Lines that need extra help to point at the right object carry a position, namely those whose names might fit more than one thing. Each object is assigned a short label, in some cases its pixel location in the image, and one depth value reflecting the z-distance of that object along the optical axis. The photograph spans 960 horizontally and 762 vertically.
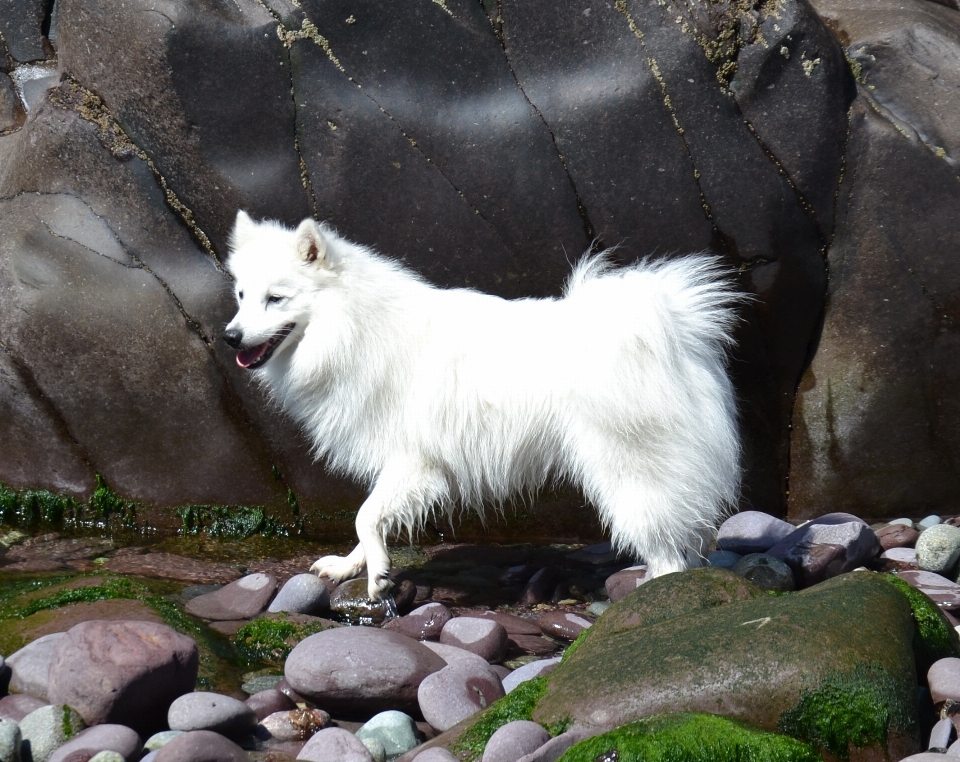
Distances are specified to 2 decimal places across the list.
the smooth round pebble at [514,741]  3.40
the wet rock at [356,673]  4.23
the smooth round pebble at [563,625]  5.42
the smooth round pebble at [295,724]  4.07
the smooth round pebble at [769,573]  5.39
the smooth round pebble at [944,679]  3.83
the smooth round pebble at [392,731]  3.95
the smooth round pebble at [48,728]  3.69
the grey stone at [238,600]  5.38
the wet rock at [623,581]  5.76
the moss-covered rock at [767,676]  3.38
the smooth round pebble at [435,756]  3.47
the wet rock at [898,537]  6.20
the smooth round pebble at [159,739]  3.69
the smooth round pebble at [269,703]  4.18
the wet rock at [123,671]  3.80
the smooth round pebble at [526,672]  4.46
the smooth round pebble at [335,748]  3.75
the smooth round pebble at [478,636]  4.92
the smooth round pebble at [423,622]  5.18
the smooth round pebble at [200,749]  3.36
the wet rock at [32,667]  4.19
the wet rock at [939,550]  5.82
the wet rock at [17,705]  4.01
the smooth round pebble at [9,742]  3.62
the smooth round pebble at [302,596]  5.31
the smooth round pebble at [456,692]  4.09
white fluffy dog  5.14
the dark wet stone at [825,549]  5.60
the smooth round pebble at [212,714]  3.86
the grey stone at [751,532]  6.15
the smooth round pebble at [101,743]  3.59
